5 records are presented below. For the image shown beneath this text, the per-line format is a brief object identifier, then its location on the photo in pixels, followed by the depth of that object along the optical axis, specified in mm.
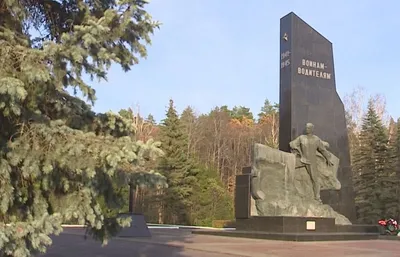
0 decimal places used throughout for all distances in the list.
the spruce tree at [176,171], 31219
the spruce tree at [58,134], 3533
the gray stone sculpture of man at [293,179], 15375
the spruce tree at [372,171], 27288
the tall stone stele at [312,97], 16844
